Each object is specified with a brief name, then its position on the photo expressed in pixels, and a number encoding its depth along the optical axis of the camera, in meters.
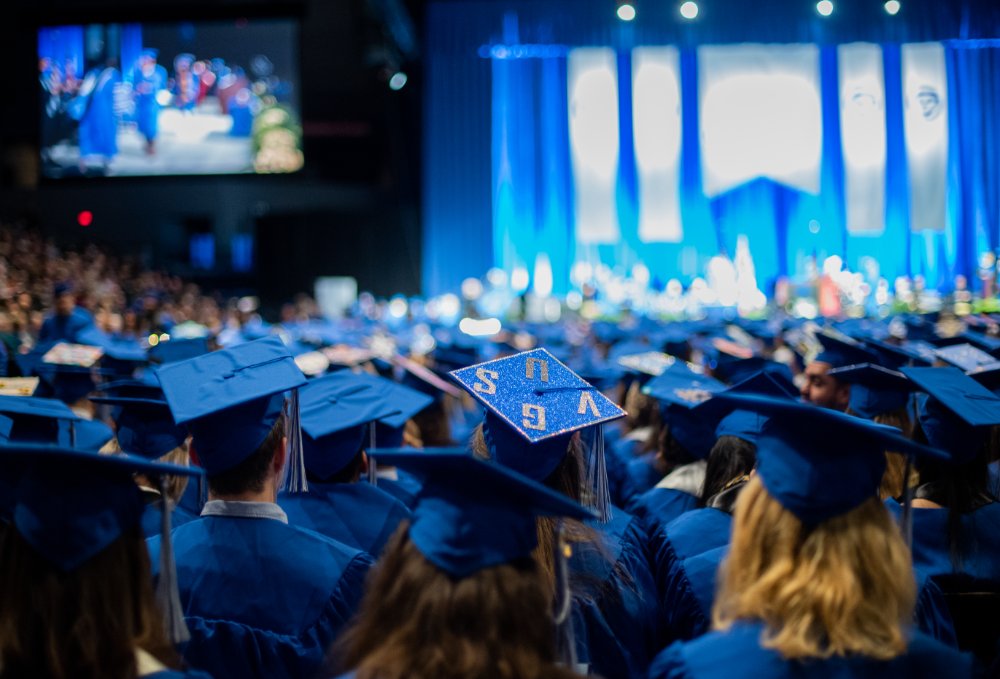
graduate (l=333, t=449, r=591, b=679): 1.24
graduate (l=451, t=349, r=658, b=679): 2.11
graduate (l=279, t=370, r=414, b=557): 2.58
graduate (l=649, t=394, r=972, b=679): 1.39
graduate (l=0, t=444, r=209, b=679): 1.30
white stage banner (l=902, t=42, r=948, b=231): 19.59
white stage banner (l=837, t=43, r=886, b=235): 19.72
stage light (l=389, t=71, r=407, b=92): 18.34
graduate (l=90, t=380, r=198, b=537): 2.92
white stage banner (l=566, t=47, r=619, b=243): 19.78
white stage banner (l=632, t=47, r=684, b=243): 19.73
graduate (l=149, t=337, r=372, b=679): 1.93
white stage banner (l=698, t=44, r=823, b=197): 19.50
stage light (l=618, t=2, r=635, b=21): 15.97
